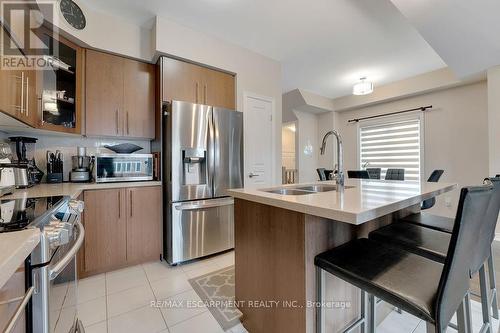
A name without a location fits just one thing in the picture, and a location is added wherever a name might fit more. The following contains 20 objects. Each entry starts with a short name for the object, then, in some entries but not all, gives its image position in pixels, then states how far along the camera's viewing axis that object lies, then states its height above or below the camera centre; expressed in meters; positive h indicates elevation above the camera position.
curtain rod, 4.02 +1.05
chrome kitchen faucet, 1.57 -0.03
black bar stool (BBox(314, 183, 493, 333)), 0.73 -0.44
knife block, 2.25 -0.10
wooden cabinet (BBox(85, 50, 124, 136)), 2.33 +0.79
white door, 3.07 +0.36
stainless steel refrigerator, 2.36 -0.13
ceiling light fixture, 3.62 +1.29
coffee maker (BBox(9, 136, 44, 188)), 1.75 +0.03
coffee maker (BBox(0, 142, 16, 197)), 1.42 -0.06
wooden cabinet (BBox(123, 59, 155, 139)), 2.52 +0.79
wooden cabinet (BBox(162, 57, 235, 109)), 2.52 +1.01
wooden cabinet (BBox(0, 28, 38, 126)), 1.35 +0.51
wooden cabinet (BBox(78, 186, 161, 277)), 2.10 -0.62
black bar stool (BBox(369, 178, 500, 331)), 0.97 -0.42
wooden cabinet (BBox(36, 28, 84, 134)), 2.04 +0.79
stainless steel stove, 0.68 -0.33
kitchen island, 1.00 -0.43
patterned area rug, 1.57 -1.06
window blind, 4.20 +0.41
